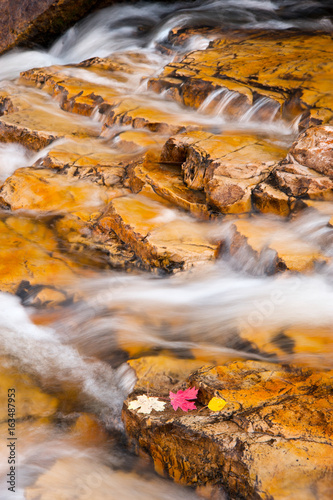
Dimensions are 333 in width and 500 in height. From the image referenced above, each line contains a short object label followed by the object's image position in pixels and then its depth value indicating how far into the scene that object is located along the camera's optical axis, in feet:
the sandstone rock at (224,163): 15.08
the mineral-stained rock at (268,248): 12.10
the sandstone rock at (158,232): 13.79
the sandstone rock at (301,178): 14.08
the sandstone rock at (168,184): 15.80
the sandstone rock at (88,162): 18.56
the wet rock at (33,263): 13.38
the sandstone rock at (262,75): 19.97
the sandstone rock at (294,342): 9.19
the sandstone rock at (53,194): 17.48
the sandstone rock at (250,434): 6.61
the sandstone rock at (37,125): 22.40
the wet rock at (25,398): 9.79
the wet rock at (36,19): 36.83
